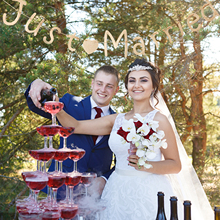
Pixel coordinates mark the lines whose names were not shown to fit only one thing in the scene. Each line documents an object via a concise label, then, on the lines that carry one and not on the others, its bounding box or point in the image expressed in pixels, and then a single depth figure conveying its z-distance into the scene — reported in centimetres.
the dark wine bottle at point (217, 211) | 122
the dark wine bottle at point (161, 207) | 138
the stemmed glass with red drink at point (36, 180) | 130
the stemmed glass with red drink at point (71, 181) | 145
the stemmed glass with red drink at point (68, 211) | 131
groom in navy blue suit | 252
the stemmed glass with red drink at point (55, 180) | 137
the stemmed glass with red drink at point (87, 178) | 159
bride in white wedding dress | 213
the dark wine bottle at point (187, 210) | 125
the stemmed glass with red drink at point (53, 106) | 159
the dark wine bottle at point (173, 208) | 129
